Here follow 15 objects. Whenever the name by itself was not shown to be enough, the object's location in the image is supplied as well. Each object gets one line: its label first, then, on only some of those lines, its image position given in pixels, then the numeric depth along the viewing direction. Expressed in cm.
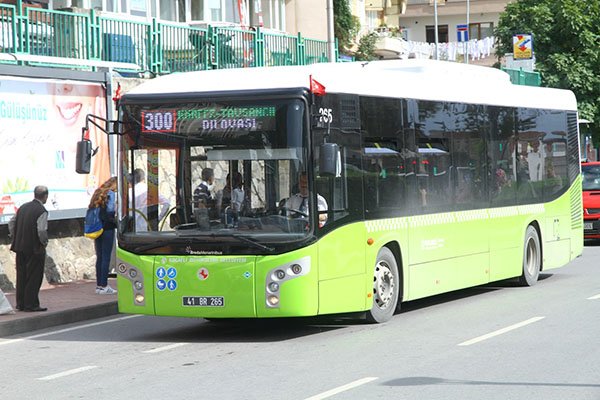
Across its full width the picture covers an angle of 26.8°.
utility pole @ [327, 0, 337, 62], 3106
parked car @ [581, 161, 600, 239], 2936
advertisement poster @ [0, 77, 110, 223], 1922
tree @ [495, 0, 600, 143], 4694
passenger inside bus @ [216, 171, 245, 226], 1312
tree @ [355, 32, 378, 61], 5804
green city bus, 1307
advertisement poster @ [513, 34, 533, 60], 4528
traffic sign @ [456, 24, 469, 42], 7353
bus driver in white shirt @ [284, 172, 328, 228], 1308
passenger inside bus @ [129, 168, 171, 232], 1350
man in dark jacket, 1606
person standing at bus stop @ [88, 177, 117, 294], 1828
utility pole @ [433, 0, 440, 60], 6562
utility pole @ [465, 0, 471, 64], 6847
